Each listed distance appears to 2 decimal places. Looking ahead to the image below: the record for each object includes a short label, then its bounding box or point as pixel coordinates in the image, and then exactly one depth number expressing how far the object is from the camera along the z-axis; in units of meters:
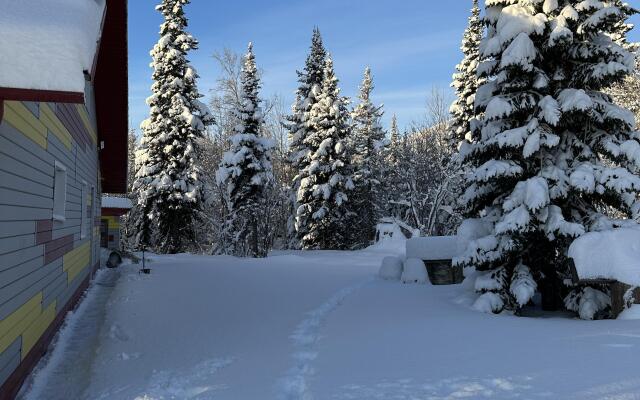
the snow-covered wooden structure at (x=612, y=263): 8.18
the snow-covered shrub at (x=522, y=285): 8.86
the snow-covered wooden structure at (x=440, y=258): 15.12
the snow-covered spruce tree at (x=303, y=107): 33.81
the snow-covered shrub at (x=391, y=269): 15.29
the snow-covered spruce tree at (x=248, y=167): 29.33
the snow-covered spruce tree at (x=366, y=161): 38.50
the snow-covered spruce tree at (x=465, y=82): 28.98
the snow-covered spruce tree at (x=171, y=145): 27.22
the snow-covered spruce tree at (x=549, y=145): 9.08
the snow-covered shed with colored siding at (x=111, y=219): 23.44
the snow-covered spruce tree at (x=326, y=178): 31.03
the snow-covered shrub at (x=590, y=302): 8.62
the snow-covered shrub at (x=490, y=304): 9.23
